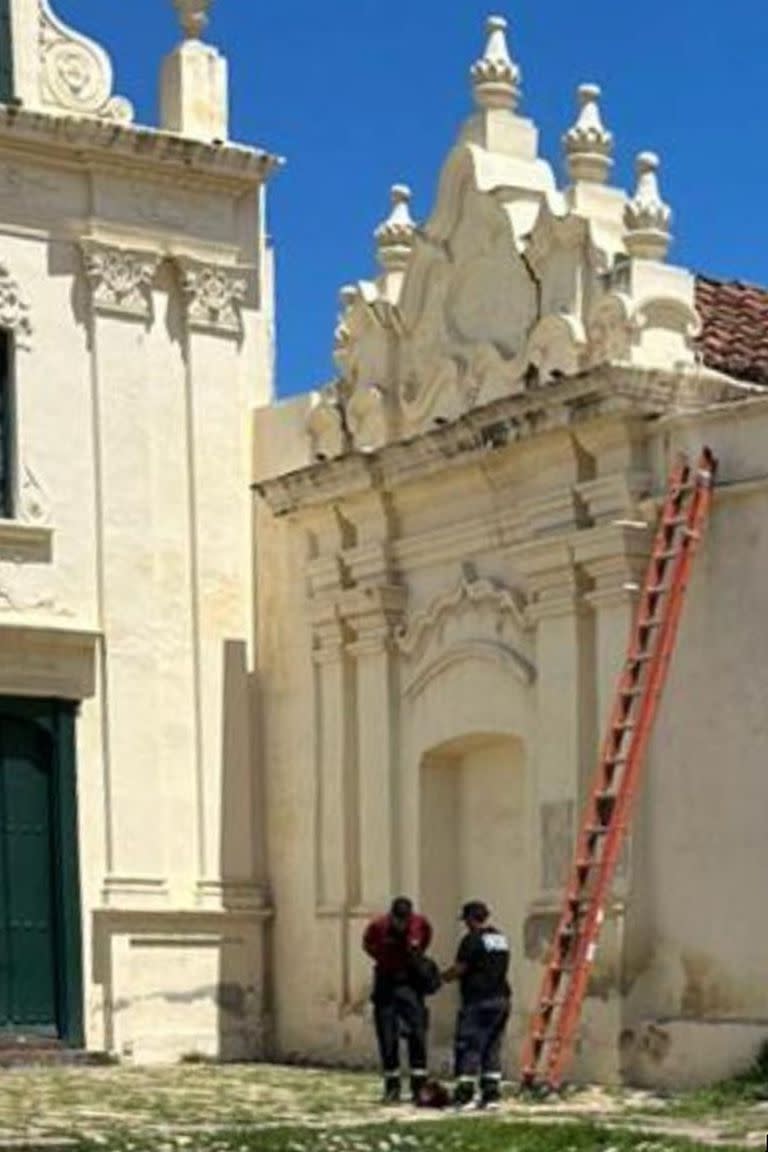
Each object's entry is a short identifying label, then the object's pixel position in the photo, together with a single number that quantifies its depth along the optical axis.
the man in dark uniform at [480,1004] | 16.72
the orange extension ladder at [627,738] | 17.95
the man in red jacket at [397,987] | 17.47
